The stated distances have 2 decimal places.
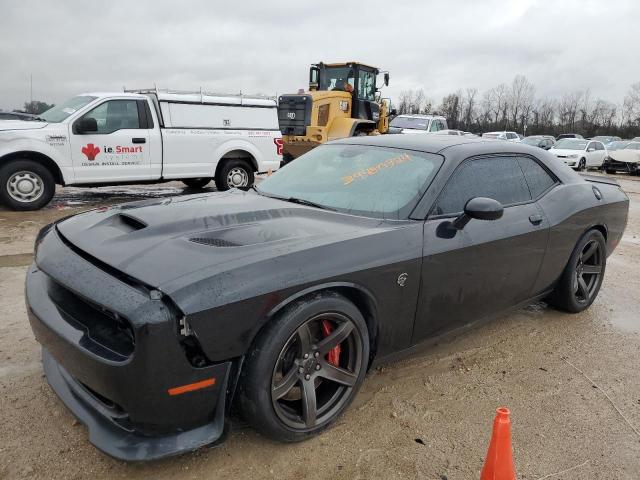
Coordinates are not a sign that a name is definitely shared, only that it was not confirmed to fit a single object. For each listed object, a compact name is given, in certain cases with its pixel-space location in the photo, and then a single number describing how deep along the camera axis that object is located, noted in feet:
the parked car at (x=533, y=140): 86.89
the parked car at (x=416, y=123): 64.03
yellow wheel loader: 46.09
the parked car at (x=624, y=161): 70.95
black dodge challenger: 6.65
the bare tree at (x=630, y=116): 217.81
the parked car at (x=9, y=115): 41.75
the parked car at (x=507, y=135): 94.92
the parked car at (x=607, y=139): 127.54
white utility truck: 25.64
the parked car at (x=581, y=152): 71.41
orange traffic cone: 6.43
